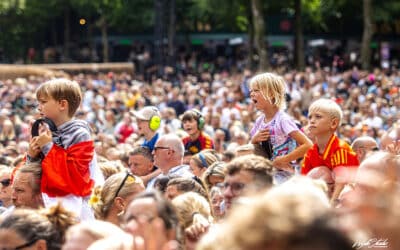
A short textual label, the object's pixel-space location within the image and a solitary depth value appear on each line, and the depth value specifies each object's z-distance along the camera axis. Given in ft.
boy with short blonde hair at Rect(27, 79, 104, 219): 29.08
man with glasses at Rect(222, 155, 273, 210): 21.94
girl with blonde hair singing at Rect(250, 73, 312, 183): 33.68
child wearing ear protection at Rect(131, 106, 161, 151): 46.35
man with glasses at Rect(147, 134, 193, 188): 38.04
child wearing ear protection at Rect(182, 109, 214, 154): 51.10
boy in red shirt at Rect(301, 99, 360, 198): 31.86
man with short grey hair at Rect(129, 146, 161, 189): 41.43
